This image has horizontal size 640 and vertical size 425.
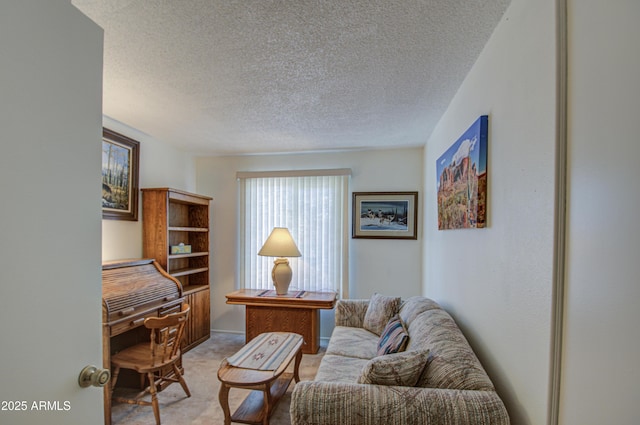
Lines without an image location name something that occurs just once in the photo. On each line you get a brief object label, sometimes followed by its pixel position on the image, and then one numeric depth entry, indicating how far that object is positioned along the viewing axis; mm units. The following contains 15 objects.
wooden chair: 2153
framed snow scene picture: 3697
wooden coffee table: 1922
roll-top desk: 2164
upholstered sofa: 1195
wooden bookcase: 3141
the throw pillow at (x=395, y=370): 1388
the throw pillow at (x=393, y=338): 1959
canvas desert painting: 1539
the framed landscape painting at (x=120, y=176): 2748
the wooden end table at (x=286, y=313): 3348
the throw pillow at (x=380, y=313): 2807
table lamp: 3539
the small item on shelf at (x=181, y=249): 3384
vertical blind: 3859
